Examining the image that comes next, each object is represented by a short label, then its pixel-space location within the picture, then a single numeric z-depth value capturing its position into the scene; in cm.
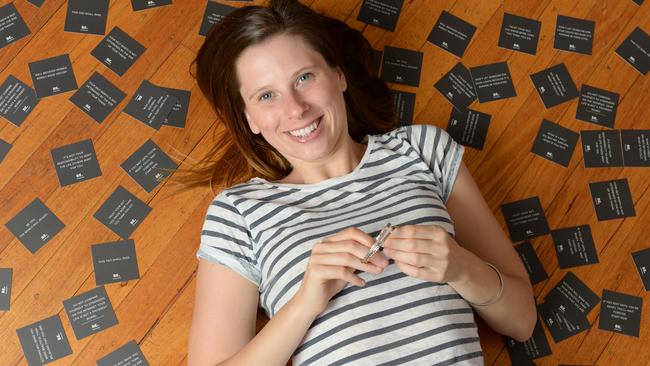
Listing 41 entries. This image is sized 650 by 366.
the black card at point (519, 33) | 216
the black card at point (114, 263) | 190
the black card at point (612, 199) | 206
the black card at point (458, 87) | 212
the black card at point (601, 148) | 210
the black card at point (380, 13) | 214
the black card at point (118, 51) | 203
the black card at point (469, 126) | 209
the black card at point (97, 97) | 200
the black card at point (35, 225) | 190
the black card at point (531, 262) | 200
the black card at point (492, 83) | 212
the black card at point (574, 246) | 201
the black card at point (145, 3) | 208
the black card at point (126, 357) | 185
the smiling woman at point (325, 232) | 146
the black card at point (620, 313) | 197
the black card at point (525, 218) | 203
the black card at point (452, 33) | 214
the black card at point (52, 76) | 200
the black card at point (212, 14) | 208
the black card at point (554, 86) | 213
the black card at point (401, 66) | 212
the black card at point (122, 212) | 193
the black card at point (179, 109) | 202
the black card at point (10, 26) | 202
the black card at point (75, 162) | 195
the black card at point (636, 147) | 210
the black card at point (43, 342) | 185
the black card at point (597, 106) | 213
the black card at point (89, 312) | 186
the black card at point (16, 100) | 198
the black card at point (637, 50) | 217
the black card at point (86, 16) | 205
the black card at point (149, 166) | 197
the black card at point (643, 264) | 201
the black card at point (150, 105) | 200
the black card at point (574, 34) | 217
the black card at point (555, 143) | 209
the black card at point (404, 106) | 211
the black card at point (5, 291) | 187
